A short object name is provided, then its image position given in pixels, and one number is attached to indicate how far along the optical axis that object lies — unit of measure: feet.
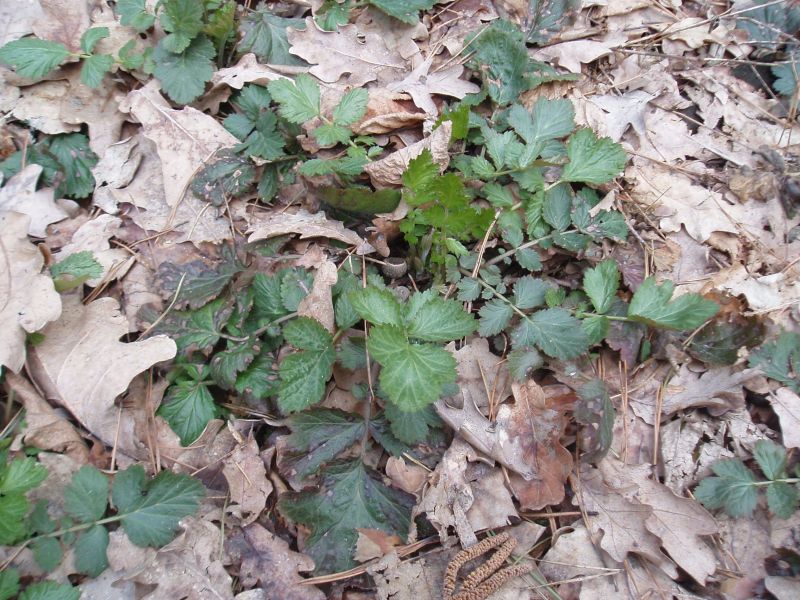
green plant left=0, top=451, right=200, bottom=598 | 1.27
